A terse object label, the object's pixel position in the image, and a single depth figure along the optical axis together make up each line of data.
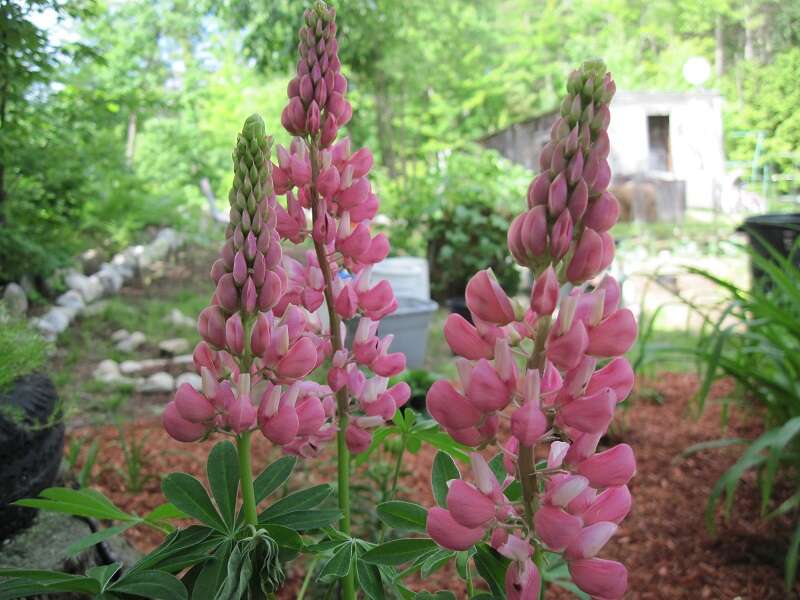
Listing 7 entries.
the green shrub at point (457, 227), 5.79
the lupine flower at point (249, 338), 0.62
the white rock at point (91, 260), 5.59
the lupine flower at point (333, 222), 0.80
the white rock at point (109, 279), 5.25
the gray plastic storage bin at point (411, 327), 3.91
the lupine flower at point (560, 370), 0.52
